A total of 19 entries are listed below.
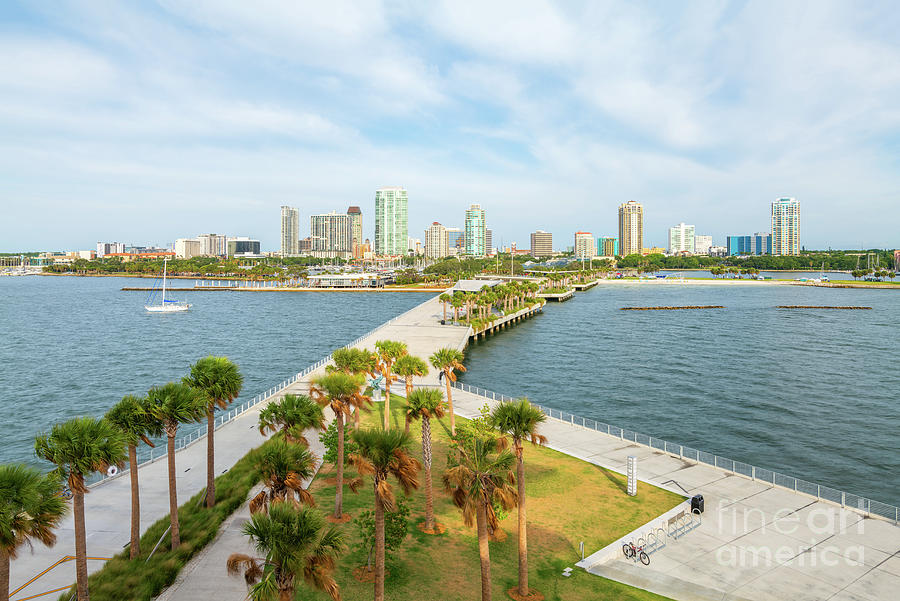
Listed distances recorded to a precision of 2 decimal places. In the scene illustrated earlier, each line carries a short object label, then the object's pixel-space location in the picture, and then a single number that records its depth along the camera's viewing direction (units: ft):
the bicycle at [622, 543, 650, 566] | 73.36
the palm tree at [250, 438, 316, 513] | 67.67
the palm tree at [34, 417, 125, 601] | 56.80
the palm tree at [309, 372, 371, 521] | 86.33
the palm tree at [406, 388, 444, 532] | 86.84
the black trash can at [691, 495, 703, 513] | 85.10
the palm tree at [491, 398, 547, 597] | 69.36
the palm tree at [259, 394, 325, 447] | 82.02
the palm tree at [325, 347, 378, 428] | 110.52
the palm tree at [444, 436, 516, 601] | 62.44
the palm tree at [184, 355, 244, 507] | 83.82
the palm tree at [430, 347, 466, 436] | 132.16
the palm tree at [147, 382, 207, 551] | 72.28
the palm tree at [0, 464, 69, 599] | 47.50
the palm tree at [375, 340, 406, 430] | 126.41
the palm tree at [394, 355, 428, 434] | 115.75
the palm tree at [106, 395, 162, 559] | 70.54
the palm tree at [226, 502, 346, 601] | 47.80
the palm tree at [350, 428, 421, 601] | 59.57
